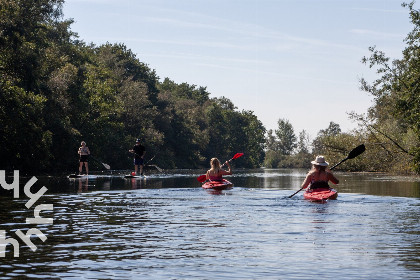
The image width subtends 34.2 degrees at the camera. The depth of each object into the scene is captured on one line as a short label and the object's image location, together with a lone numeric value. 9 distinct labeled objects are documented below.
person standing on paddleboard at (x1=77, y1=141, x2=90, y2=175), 40.75
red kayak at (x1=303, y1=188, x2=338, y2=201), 22.25
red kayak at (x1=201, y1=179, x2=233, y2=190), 28.17
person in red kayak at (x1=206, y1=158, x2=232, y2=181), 28.83
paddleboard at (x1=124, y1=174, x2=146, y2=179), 40.82
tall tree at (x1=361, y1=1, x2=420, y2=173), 41.47
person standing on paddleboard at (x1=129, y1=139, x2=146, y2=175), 40.94
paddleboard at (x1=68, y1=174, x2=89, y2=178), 39.95
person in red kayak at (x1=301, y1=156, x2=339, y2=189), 22.88
